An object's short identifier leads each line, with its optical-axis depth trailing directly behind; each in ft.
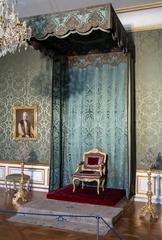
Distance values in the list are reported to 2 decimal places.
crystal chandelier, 12.41
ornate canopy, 12.80
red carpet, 15.27
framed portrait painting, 20.76
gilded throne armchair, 16.78
